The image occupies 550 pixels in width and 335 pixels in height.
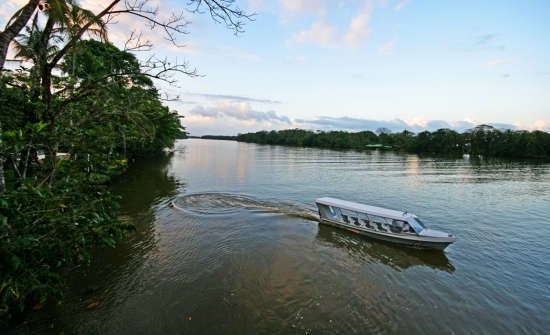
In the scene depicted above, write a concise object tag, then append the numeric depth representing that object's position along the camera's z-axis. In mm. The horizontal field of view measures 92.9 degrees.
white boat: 15492
